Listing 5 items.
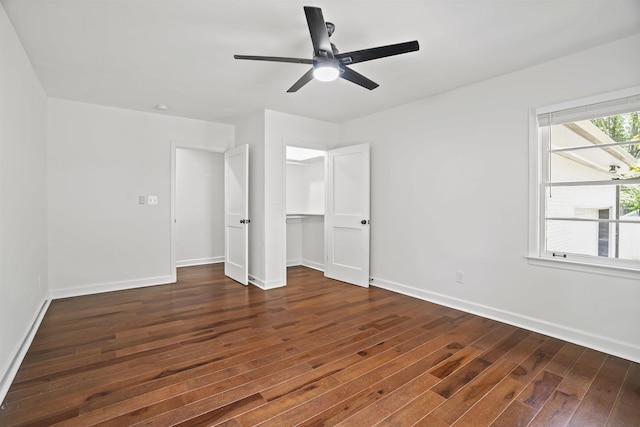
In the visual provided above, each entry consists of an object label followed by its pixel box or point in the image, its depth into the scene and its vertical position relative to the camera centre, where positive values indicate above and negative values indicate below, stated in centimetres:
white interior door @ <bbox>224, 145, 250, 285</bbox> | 462 -9
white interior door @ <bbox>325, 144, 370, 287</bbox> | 457 -10
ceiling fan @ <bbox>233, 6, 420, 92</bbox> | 198 +109
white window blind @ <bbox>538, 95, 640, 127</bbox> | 256 +85
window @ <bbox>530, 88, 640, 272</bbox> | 259 +24
